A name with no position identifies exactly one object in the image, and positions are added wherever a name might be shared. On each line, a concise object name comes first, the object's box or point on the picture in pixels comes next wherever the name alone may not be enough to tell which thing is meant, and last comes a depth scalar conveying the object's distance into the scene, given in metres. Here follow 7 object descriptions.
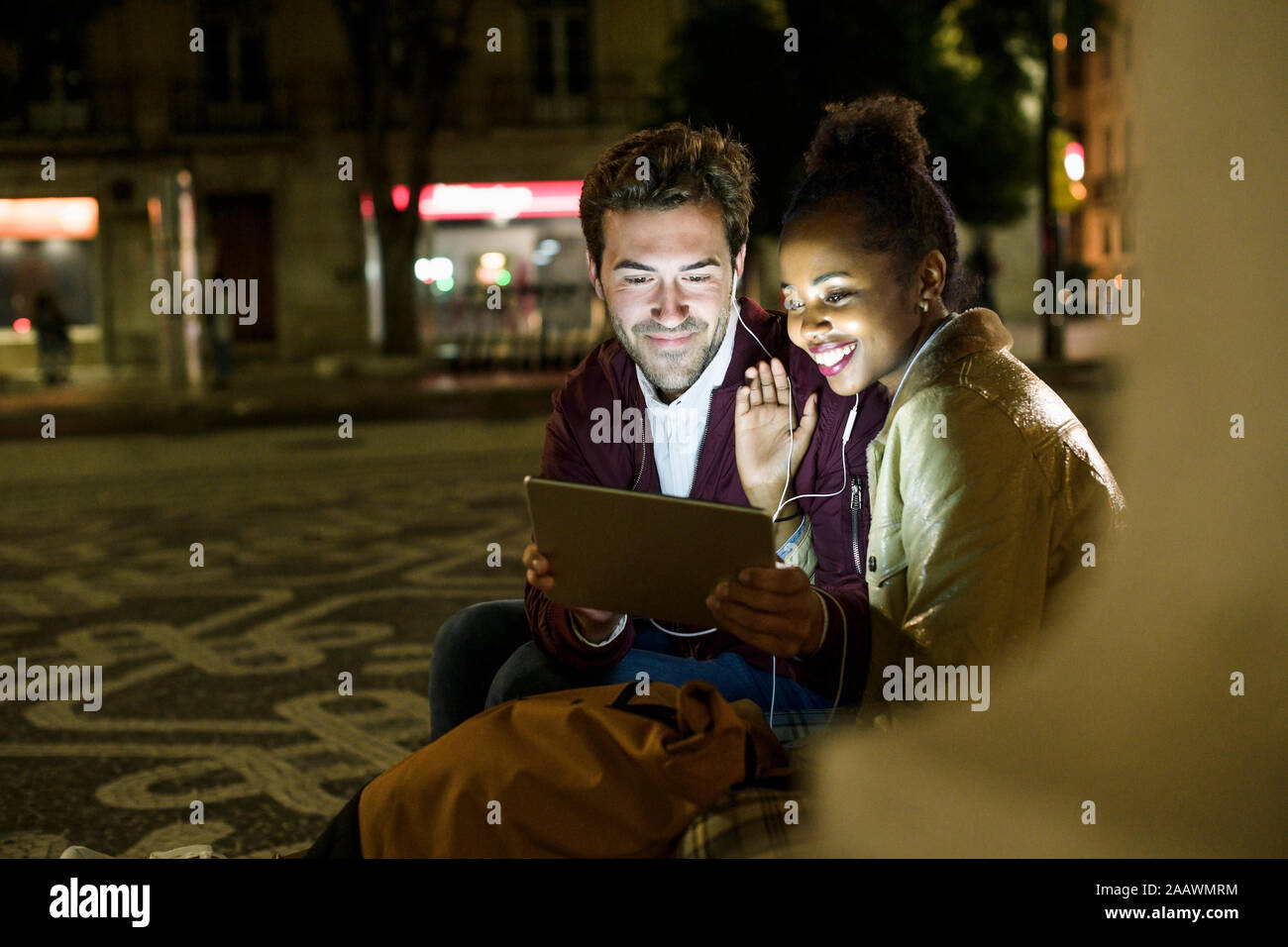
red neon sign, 27.39
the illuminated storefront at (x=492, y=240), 27.09
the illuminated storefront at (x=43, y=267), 26.77
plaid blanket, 1.91
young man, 2.39
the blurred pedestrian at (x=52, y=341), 22.02
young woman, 1.98
